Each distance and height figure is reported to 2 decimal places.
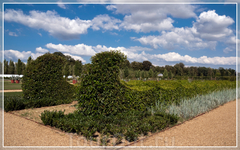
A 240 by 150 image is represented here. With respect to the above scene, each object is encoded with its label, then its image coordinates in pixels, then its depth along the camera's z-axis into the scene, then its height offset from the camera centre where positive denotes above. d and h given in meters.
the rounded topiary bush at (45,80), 8.02 -0.25
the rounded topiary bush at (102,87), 5.18 -0.39
